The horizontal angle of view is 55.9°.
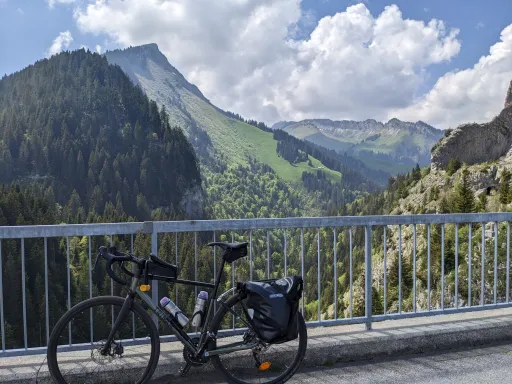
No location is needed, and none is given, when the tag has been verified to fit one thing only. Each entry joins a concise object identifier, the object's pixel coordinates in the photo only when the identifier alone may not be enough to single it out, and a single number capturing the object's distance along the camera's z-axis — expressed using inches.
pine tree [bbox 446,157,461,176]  2020.2
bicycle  163.8
